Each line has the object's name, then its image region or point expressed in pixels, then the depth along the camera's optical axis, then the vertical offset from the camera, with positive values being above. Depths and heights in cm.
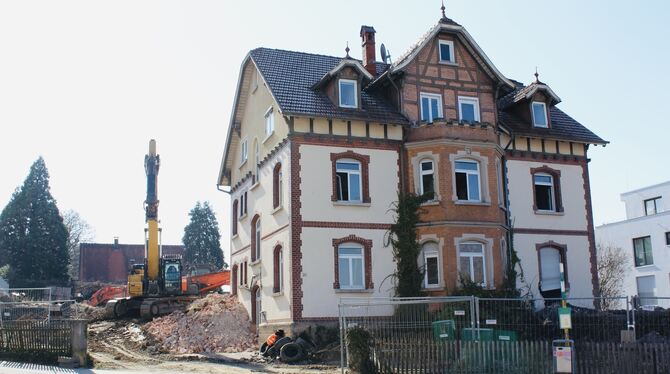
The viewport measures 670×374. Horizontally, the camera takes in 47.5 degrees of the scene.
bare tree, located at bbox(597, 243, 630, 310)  5281 +220
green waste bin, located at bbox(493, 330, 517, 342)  2026 -93
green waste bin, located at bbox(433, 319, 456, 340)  2119 -71
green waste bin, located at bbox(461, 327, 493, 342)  2122 -88
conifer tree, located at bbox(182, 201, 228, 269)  8494 +816
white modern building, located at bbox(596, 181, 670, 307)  5425 +444
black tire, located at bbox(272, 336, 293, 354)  2652 -117
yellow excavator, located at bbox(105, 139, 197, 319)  3969 +181
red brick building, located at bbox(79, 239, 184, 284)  8244 +583
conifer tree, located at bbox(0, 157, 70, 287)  6372 +677
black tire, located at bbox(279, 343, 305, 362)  2564 -147
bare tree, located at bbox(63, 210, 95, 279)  8900 +984
